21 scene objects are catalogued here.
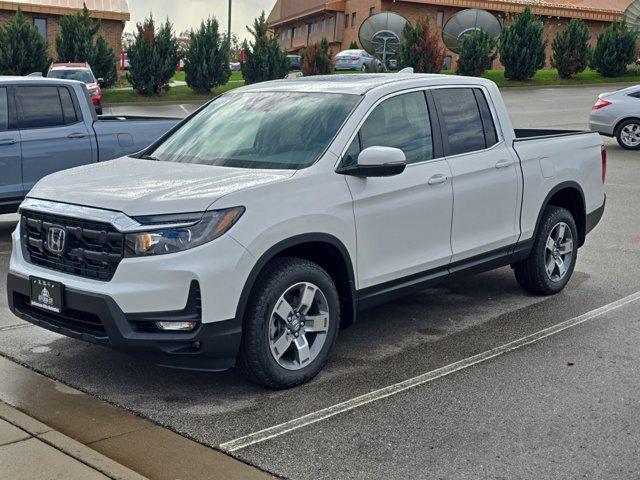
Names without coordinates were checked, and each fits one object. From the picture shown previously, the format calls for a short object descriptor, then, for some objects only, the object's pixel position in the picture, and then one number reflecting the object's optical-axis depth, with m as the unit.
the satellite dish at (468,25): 43.09
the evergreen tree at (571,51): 42.22
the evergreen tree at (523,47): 41.28
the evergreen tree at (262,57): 40.25
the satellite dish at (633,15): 48.07
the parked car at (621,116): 20.59
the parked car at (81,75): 28.80
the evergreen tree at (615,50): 43.75
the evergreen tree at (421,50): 41.31
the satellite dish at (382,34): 38.25
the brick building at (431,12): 61.38
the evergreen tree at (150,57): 37.88
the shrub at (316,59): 41.28
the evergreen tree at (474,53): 40.75
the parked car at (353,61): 52.59
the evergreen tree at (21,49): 36.12
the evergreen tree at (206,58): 38.94
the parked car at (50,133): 10.15
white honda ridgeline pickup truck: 5.04
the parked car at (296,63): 60.78
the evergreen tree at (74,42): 37.72
